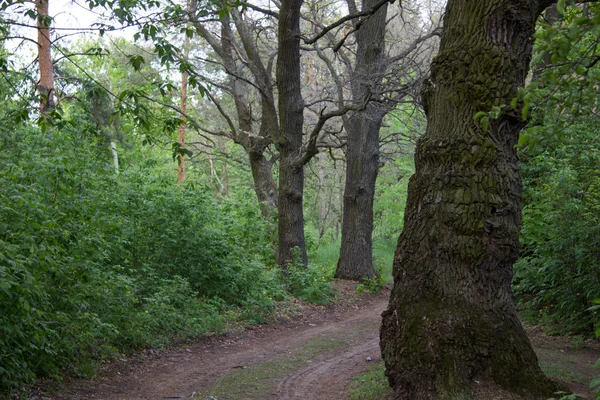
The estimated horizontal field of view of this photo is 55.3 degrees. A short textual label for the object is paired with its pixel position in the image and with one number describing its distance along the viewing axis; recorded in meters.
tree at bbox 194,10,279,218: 16.69
